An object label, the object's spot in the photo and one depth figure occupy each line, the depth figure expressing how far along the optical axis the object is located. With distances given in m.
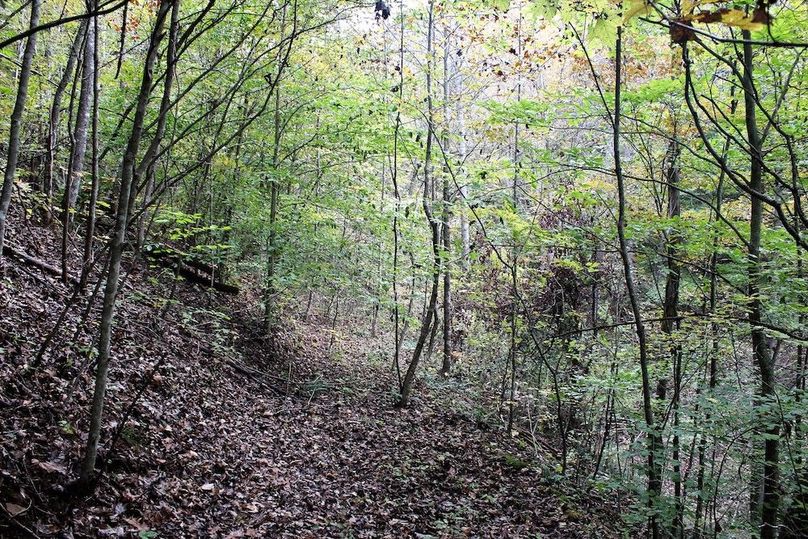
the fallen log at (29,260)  6.46
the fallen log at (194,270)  10.51
